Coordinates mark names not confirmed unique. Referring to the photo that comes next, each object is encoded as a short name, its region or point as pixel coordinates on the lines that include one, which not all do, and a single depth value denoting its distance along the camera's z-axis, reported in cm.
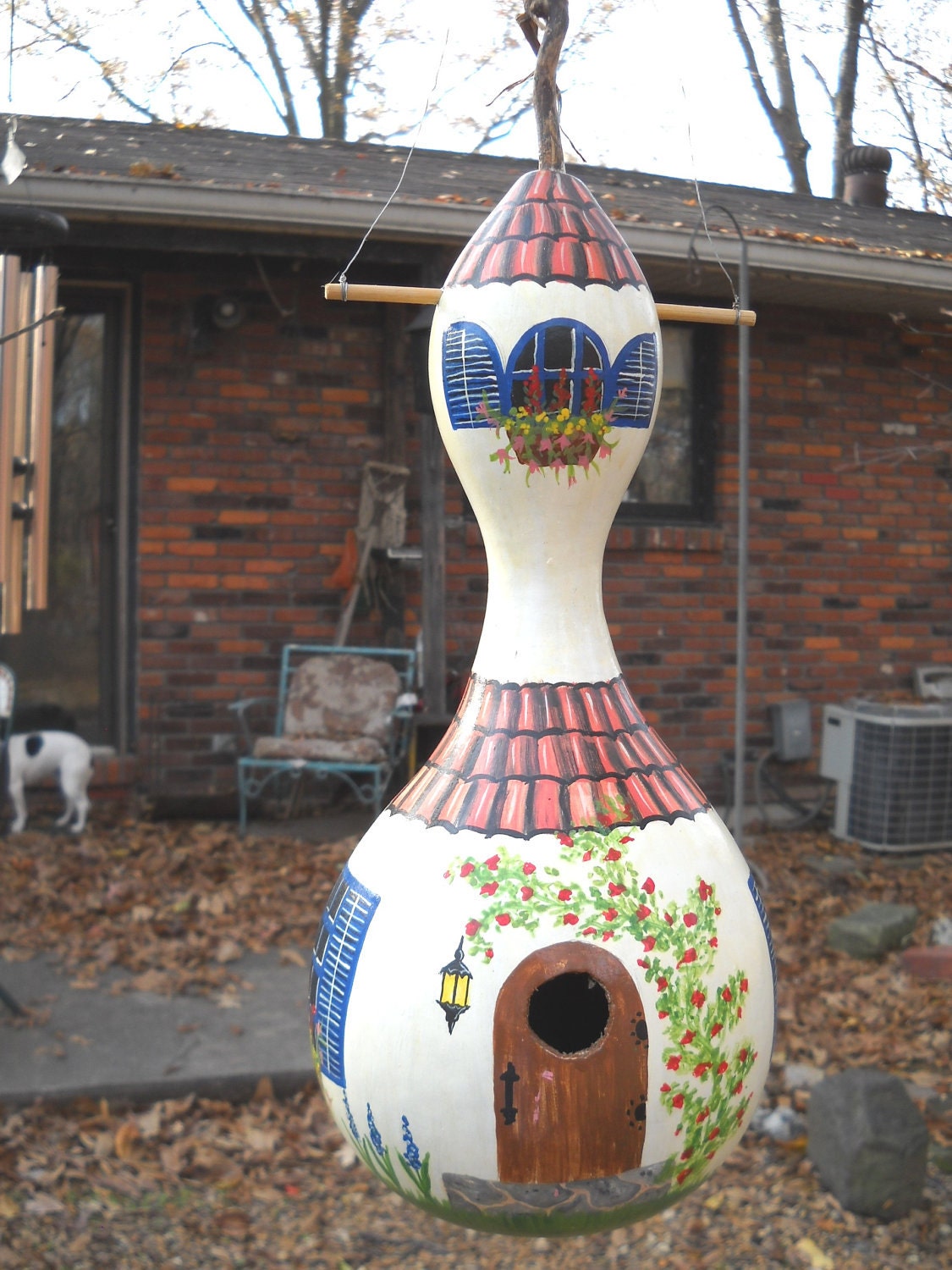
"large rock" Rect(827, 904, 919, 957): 499
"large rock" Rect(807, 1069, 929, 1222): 324
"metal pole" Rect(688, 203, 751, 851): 463
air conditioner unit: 665
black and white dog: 616
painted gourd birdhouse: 129
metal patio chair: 631
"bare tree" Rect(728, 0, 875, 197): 939
